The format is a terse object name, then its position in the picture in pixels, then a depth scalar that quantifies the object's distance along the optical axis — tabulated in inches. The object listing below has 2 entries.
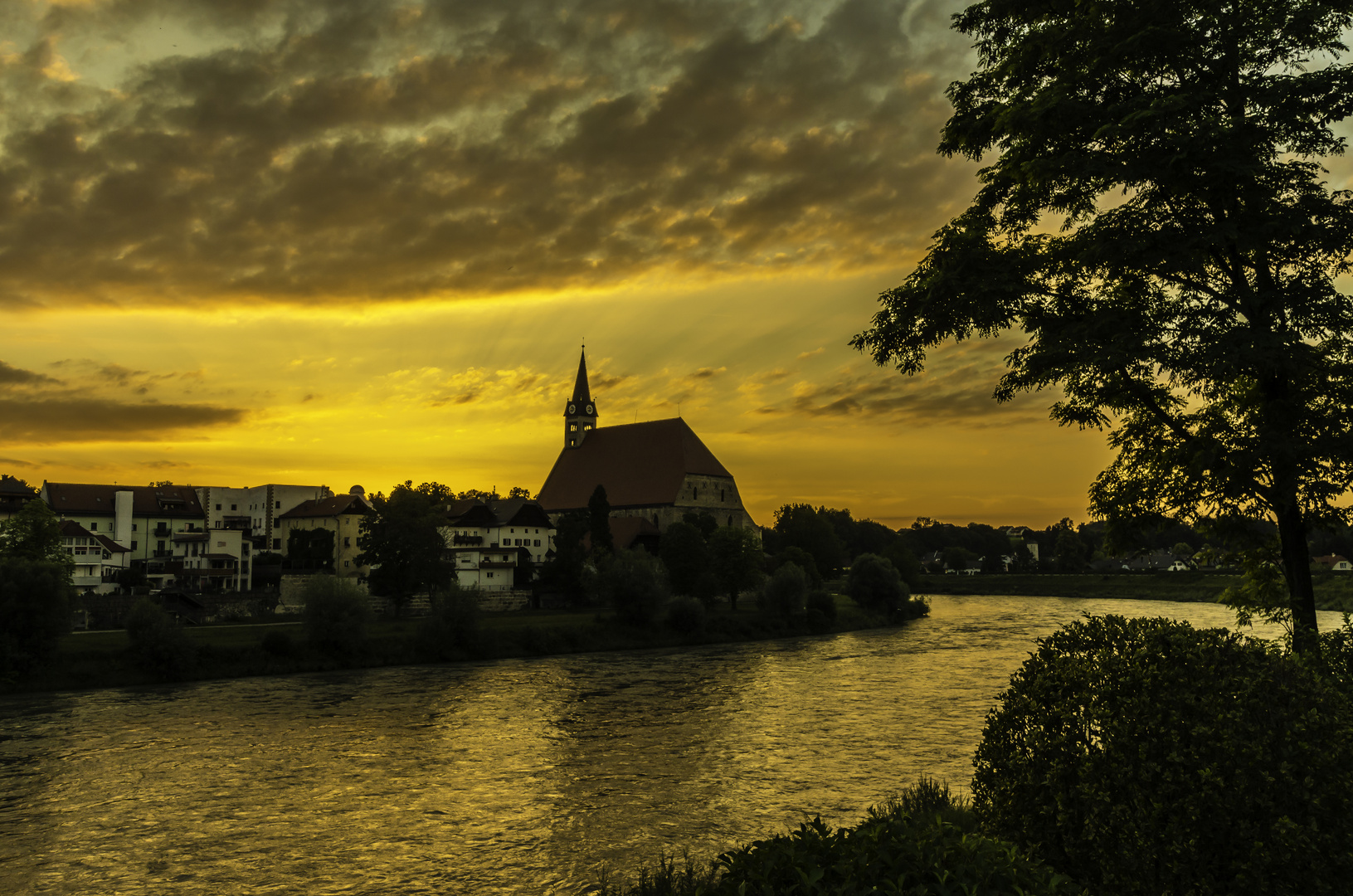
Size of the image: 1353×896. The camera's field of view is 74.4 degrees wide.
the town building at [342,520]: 3823.8
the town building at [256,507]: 3976.4
